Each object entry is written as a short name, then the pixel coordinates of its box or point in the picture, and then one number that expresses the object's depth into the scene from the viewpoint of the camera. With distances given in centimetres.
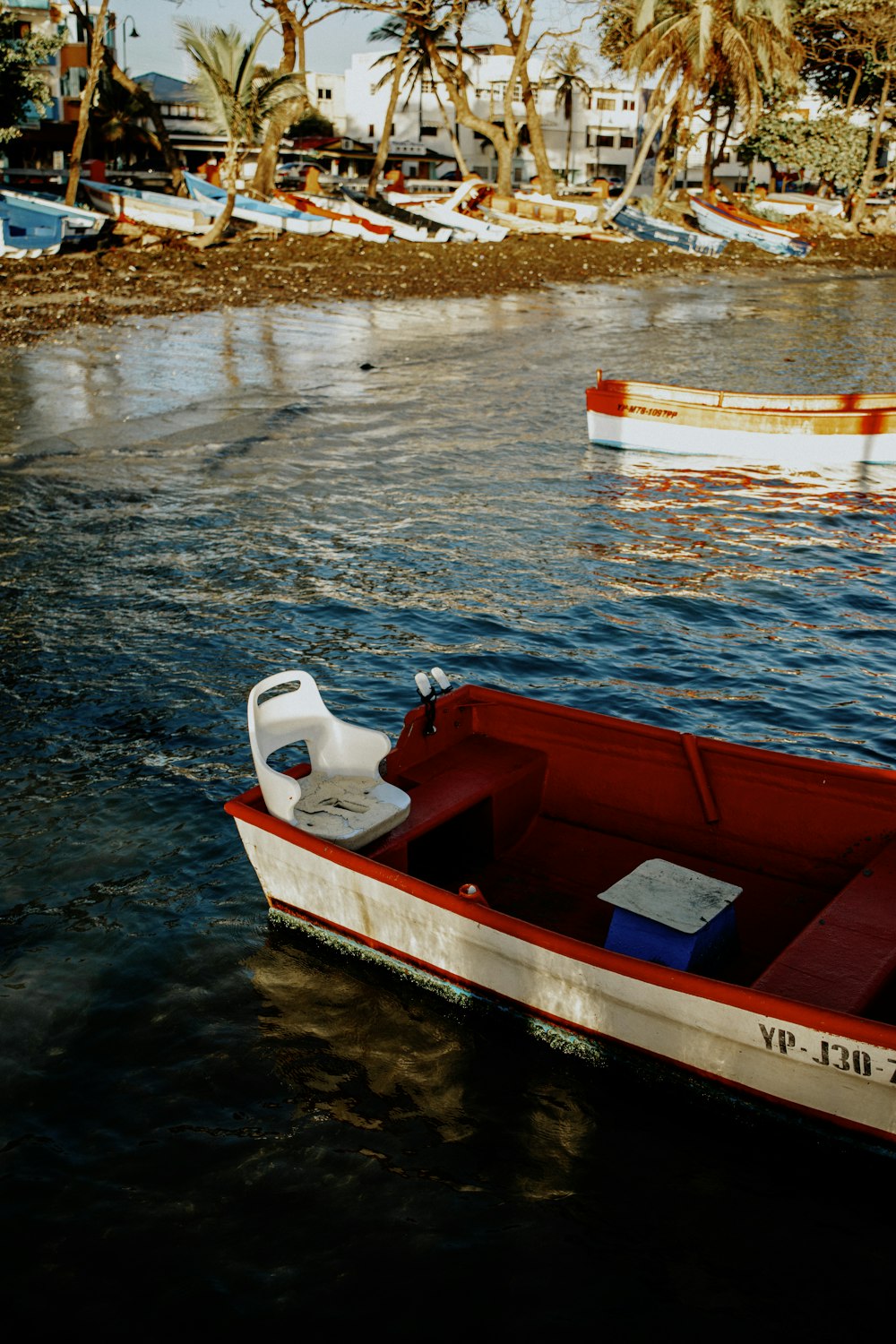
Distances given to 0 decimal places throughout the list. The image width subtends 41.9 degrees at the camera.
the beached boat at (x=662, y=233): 4925
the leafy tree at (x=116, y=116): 5432
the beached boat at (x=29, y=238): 3612
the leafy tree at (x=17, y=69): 3628
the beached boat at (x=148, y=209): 4194
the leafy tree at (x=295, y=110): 4631
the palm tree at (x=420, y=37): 5094
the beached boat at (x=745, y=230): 4931
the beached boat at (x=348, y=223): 4466
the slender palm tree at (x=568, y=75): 6406
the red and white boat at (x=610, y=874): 594
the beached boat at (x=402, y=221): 4581
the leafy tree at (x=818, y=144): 5481
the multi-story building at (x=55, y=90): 5450
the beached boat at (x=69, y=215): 3772
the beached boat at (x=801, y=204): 6019
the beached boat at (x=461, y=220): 4741
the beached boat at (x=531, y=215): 4972
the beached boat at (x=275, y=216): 4381
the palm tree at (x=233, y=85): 3531
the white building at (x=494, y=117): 8669
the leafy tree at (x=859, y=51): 5091
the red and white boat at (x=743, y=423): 1905
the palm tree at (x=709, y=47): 4847
